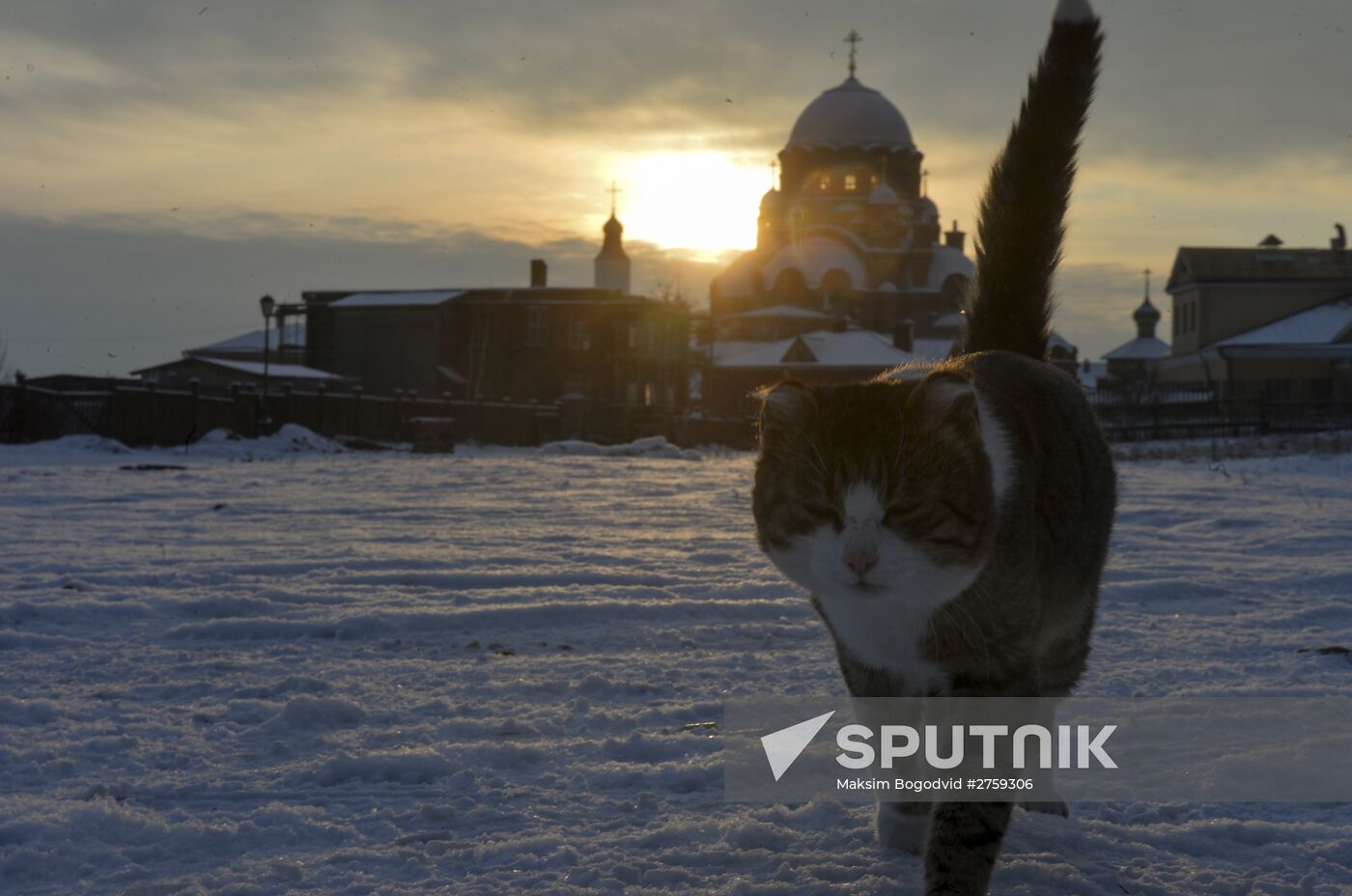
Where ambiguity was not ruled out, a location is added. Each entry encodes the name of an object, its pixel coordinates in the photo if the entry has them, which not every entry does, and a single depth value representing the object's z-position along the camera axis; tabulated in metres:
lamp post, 32.44
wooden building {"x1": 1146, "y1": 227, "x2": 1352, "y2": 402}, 47.25
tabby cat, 2.42
